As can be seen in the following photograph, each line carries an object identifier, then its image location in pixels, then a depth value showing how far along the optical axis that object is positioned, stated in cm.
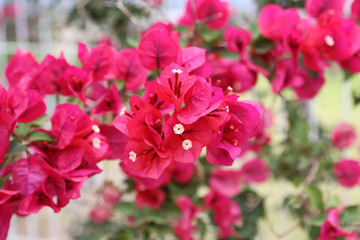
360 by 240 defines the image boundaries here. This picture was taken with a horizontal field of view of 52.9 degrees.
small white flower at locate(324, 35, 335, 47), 48
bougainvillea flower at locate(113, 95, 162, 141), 32
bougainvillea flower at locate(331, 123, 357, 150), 85
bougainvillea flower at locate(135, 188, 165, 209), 71
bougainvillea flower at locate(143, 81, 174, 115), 33
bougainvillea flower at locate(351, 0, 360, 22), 46
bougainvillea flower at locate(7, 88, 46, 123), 38
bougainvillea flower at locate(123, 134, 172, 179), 32
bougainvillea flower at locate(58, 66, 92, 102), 44
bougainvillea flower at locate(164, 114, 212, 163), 31
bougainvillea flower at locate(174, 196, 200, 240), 68
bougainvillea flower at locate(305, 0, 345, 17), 52
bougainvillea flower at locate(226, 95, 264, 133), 34
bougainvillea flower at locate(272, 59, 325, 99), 51
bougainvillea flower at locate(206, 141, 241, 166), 33
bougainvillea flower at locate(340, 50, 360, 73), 50
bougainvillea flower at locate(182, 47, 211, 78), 36
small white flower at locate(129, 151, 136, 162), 32
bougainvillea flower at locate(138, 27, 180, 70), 37
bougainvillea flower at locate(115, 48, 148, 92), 45
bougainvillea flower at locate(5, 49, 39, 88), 46
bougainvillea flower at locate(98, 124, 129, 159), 38
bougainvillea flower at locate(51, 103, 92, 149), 37
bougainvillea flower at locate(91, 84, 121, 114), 44
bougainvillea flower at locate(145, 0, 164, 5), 88
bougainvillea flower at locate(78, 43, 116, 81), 45
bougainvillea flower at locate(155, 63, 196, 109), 31
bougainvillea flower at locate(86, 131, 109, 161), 37
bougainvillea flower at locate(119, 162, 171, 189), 37
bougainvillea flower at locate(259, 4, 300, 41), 49
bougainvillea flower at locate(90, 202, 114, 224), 97
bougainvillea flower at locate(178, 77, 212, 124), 30
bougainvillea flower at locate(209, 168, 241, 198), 77
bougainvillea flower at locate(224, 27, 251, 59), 54
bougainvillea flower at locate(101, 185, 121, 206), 93
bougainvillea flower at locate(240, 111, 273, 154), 88
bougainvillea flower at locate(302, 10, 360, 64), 49
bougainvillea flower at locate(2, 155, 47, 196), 38
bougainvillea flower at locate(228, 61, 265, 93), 54
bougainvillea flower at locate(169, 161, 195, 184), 74
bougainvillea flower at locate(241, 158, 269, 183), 87
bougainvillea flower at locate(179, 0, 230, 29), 57
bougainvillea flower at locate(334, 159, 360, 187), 70
